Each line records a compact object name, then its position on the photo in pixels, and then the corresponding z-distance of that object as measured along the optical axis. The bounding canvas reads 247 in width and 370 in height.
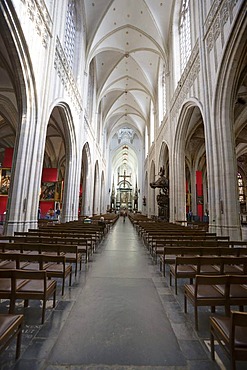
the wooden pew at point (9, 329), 1.27
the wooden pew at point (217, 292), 1.83
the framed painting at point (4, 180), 13.96
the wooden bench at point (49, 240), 4.23
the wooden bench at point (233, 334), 1.19
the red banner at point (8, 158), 13.62
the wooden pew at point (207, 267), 2.51
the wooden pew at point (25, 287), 1.85
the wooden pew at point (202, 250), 3.38
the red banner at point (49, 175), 17.66
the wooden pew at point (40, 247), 3.27
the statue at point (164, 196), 14.45
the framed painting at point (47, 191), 18.03
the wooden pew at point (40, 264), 2.51
